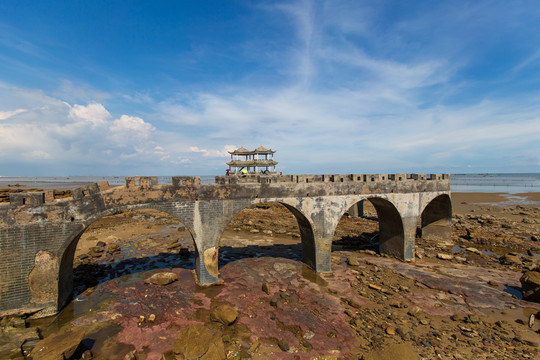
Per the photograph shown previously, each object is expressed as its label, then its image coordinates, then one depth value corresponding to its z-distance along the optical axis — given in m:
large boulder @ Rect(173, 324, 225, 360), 6.30
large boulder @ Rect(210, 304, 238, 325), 8.05
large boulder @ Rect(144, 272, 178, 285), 10.72
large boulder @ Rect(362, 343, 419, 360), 6.27
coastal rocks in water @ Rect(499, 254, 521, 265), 13.65
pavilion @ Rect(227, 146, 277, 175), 26.47
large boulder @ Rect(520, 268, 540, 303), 9.62
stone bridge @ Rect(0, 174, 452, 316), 7.87
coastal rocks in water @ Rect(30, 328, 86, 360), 5.86
